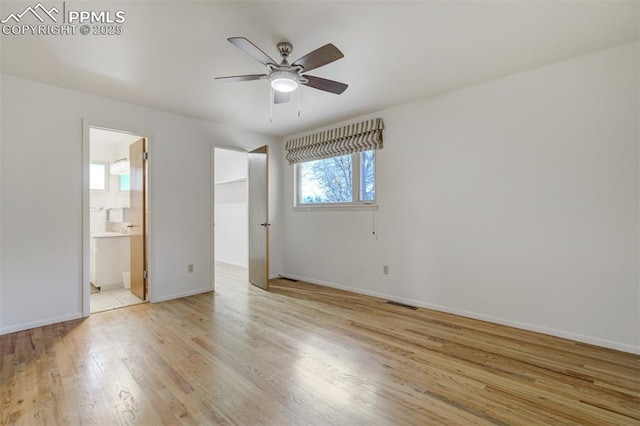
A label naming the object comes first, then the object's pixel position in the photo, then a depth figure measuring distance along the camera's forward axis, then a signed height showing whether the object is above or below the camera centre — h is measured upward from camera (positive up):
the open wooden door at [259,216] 4.41 -0.04
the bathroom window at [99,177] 5.79 +0.74
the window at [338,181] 4.20 +0.50
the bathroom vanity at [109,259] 4.39 -0.69
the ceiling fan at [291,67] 1.94 +1.09
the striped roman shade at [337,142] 3.96 +1.07
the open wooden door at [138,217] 3.87 -0.05
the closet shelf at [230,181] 5.98 +0.69
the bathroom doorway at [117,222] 3.90 -0.14
